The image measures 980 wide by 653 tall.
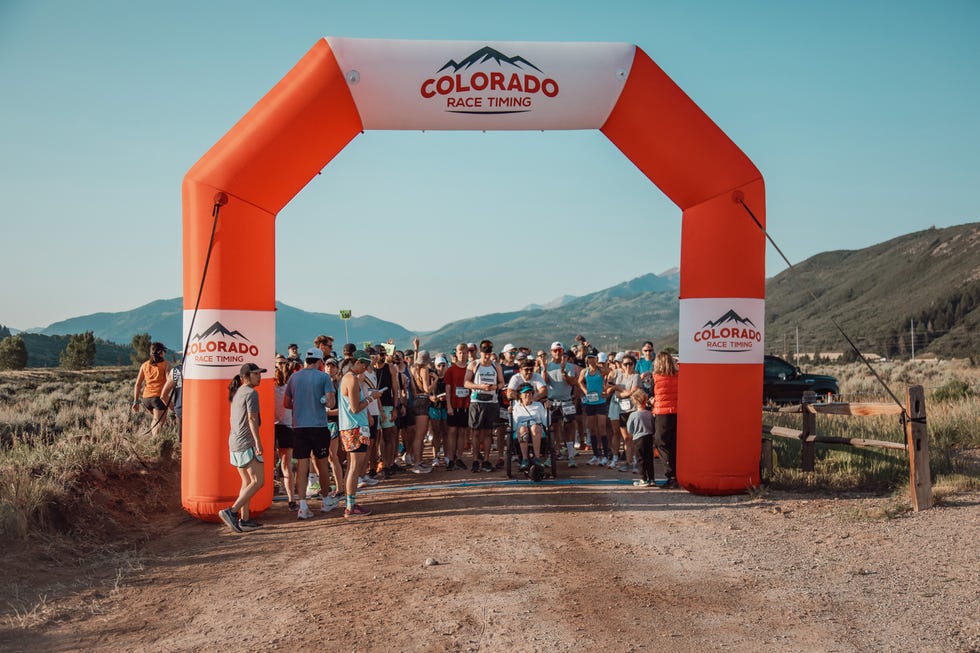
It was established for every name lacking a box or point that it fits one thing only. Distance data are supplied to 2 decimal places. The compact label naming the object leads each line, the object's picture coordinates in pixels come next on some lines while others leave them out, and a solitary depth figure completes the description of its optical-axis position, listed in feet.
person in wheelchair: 35.22
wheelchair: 34.63
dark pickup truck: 71.41
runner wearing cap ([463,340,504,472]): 37.27
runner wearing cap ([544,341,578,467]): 39.14
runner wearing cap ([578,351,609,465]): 39.65
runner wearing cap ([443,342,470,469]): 38.96
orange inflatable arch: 27.73
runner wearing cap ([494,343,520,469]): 39.34
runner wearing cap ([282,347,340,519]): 28.86
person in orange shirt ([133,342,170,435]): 38.81
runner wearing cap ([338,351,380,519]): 28.14
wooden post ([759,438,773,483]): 32.07
